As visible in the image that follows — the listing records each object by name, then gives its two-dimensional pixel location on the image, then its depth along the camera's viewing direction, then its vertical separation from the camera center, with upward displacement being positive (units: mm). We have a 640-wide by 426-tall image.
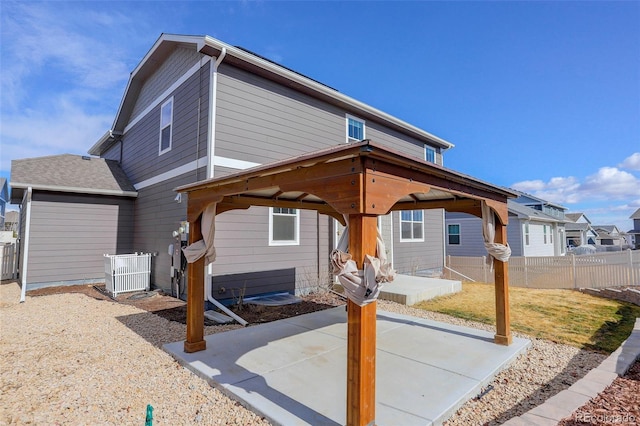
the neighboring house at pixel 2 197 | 27920 +3430
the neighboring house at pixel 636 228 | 38325 +745
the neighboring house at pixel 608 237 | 48156 -481
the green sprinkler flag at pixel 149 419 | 2300 -1364
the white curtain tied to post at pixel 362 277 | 2461 -343
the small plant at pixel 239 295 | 6930 -1411
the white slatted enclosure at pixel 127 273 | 8258 -1085
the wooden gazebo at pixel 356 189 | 2473 +427
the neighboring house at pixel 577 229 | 34469 +534
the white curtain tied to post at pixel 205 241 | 4363 -113
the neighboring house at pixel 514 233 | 18641 +35
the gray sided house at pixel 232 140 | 7160 +2460
